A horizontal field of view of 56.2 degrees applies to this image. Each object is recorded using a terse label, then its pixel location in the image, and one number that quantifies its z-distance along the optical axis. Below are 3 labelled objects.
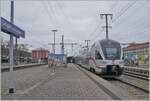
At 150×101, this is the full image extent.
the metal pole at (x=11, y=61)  5.52
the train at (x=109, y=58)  11.71
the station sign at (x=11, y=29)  4.80
